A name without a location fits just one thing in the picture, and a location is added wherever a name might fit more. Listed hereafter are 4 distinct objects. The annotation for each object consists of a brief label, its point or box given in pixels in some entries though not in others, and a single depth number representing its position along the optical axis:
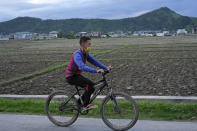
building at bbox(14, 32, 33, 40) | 152.23
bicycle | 5.61
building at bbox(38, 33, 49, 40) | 127.12
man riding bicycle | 5.68
